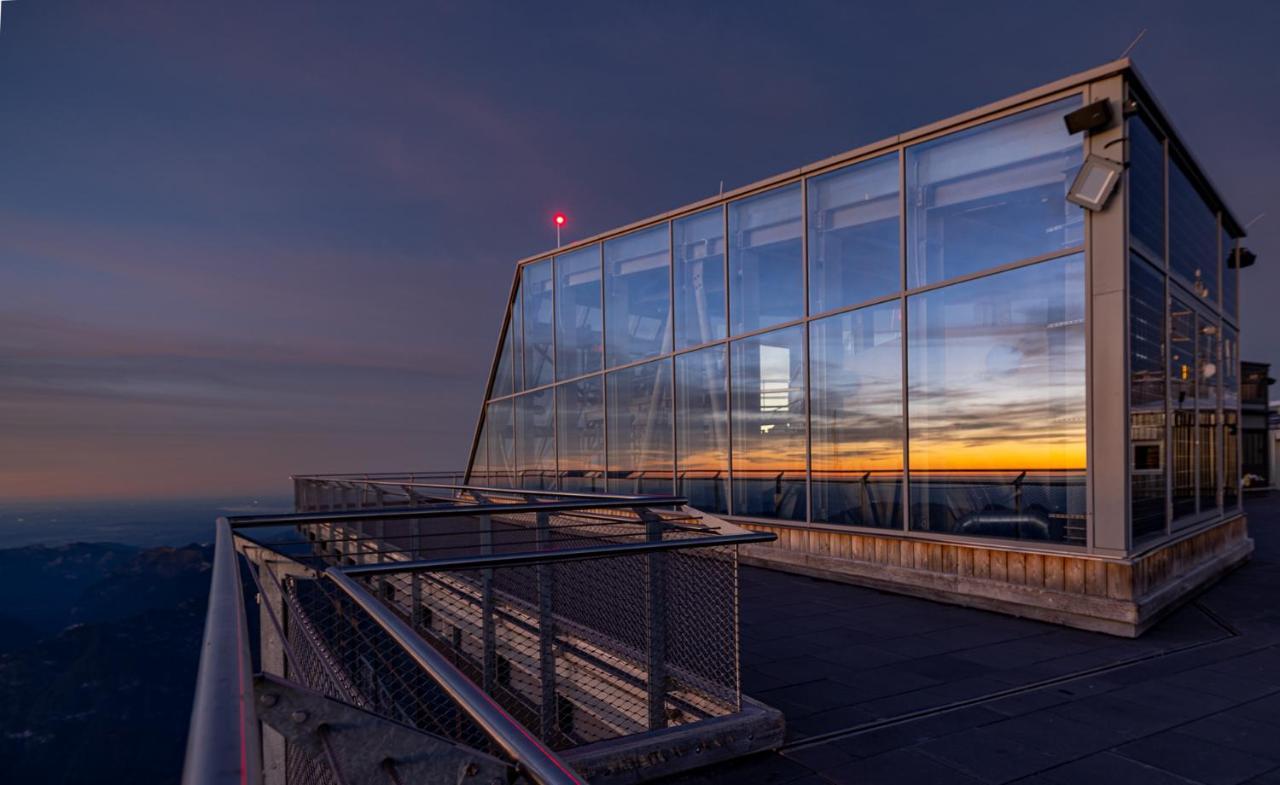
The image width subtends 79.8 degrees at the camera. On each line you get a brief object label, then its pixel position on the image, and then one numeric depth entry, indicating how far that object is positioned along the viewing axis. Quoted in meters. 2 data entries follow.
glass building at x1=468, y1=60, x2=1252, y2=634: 7.33
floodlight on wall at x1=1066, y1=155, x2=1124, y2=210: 7.10
